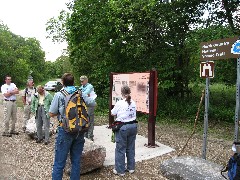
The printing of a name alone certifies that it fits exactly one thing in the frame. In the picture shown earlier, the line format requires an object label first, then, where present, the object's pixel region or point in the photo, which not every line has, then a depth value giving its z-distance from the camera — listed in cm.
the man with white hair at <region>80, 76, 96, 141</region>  532
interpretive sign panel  562
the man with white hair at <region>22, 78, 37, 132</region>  672
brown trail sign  406
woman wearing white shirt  408
